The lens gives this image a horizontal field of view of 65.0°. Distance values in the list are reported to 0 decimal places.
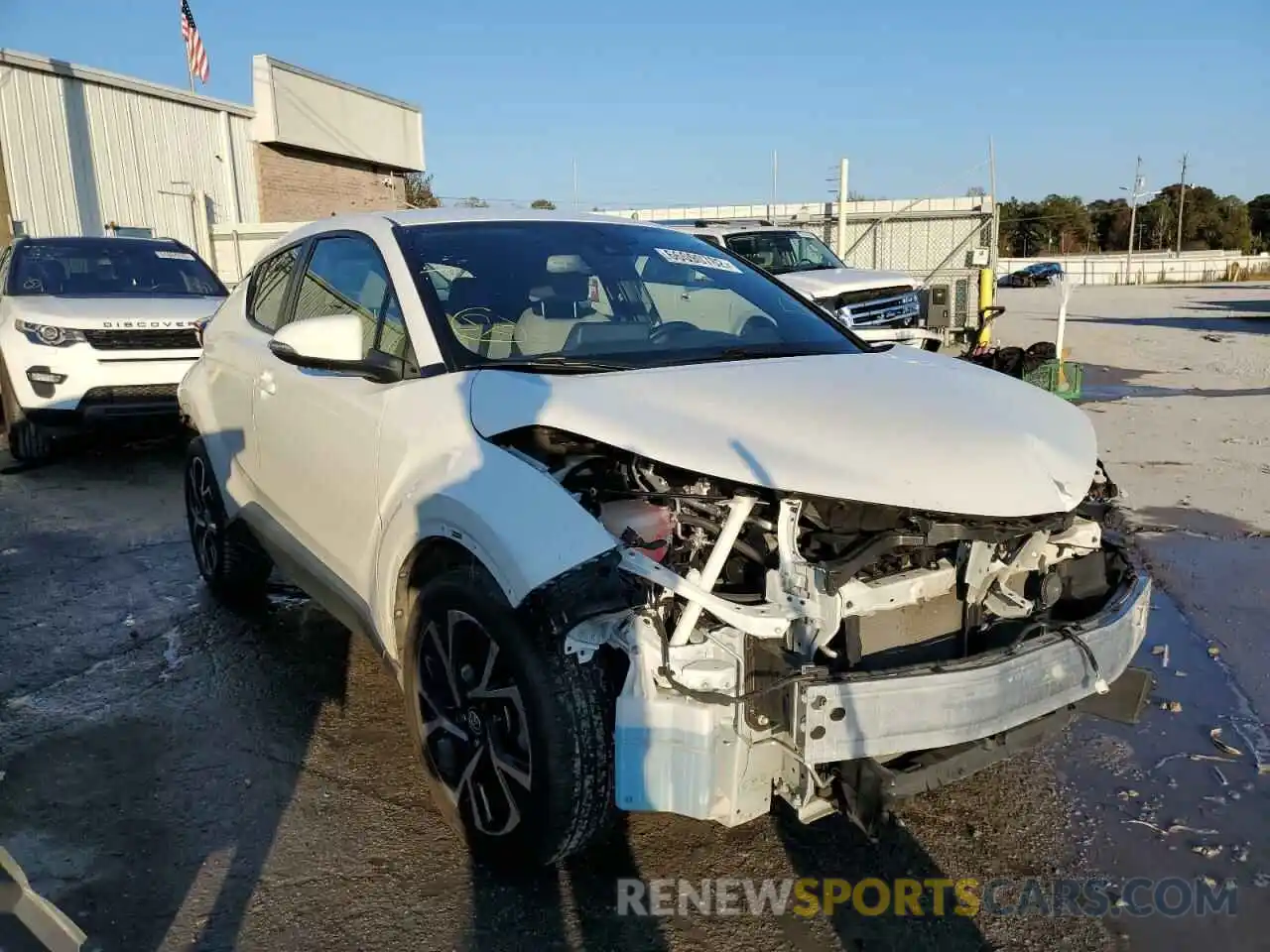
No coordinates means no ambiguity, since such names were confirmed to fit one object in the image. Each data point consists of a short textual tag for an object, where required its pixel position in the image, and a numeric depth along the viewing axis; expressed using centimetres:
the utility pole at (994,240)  1622
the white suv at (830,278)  1121
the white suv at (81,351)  775
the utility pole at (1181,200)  8131
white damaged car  242
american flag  2041
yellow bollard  1398
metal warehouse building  1683
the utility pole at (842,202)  1689
